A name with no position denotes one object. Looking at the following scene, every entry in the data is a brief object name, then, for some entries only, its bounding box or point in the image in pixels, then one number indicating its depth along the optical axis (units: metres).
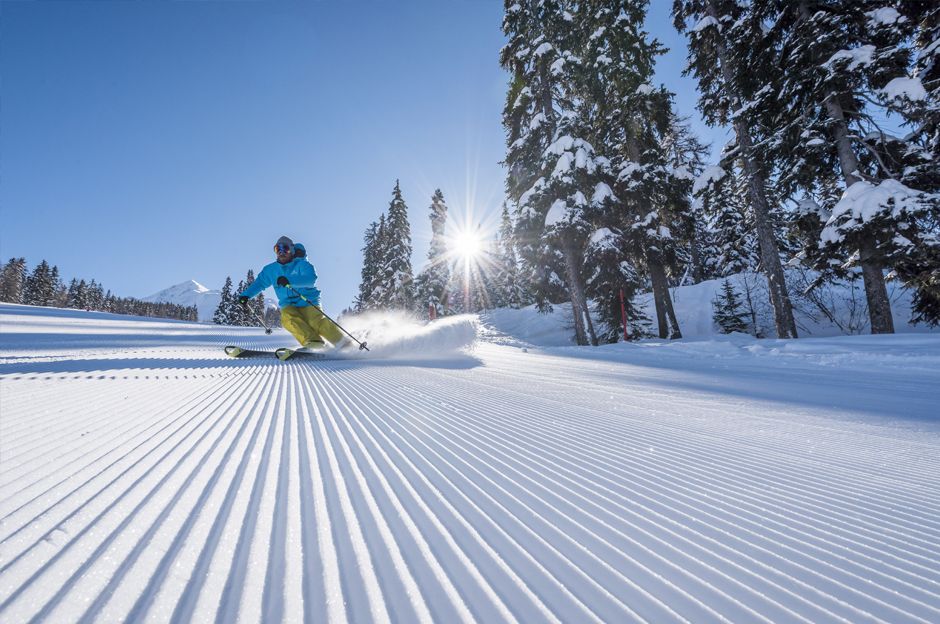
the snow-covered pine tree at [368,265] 38.01
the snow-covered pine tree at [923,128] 7.23
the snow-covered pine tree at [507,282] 38.75
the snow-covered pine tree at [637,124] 13.33
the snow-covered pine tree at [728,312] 14.83
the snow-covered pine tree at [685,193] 14.25
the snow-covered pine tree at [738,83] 10.11
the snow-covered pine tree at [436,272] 31.83
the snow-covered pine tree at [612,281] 13.15
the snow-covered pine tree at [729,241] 22.03
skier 7.88
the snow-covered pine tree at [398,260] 30.55
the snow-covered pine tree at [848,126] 7.58
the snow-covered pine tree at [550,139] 12.43
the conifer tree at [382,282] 31.27
